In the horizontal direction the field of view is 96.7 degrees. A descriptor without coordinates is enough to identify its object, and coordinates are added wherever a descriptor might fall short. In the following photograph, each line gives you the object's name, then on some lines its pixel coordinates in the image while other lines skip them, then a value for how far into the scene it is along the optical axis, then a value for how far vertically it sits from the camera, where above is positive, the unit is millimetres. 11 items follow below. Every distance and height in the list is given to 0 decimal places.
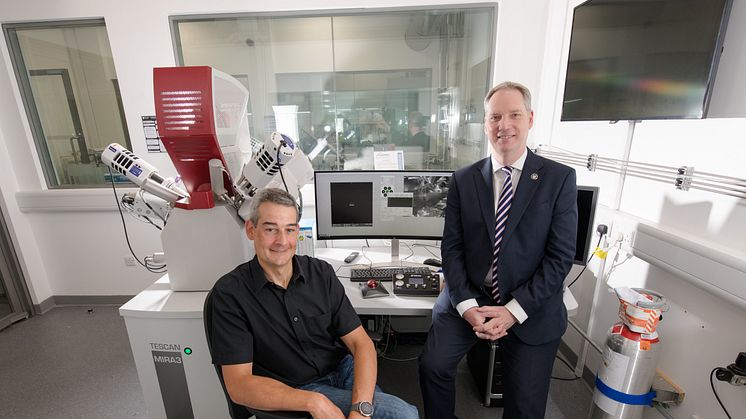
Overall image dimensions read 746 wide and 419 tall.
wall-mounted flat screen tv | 1184 +252
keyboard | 1750 -773
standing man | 1355 -598
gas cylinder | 1285 -926
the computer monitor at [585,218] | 1508 -439
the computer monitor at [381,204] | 1810 -429
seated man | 1100 -731
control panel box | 1598 -771
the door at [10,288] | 2675 -1257
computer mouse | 1919 -787
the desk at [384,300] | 1502 -801
